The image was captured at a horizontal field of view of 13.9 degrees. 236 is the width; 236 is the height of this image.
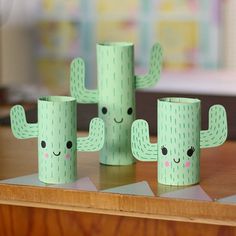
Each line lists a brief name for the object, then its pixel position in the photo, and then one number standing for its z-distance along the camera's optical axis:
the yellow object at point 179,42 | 3.00
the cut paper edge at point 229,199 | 1.04
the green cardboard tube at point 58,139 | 1.12
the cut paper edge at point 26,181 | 1.12
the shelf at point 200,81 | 2.98
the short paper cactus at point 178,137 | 1.10
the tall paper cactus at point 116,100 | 1.21
